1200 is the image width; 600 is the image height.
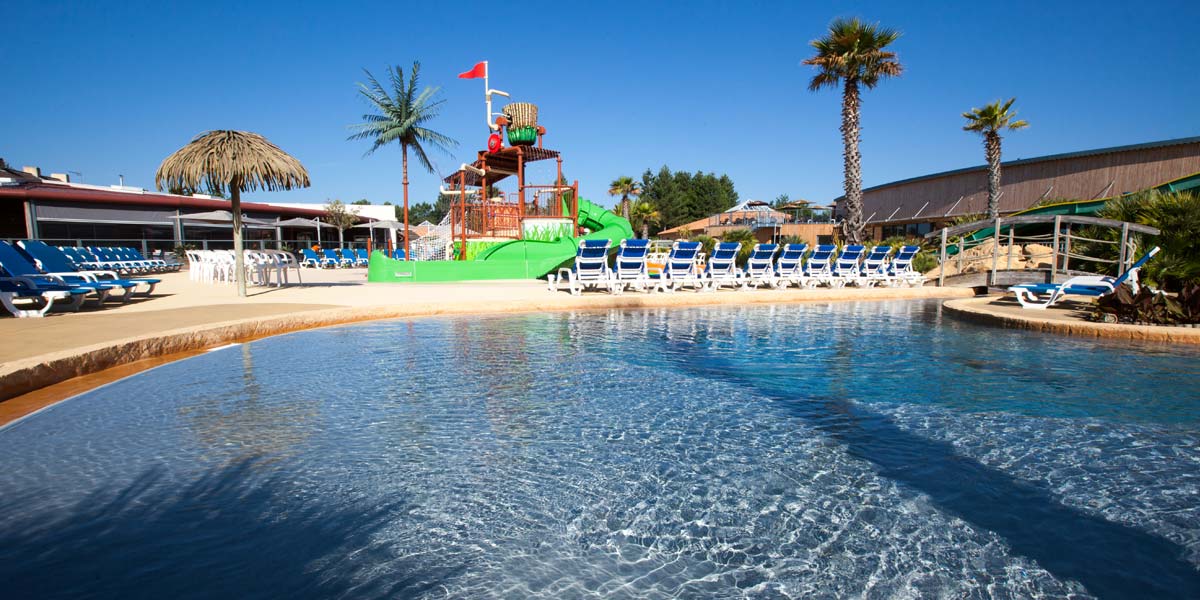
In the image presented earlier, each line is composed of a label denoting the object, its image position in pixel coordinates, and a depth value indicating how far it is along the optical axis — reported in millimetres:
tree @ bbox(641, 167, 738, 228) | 68750
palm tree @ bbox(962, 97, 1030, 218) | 22734
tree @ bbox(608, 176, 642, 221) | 54031
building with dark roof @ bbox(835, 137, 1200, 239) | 22000
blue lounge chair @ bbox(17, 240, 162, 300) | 8430
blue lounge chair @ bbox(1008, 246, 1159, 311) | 7465
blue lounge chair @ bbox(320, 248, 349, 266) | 23939
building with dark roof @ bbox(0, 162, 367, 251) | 21141
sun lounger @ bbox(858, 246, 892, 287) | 13227
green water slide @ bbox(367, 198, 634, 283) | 13781
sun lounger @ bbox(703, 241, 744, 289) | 11922
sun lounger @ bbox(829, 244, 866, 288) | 13016
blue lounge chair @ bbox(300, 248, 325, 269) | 23766
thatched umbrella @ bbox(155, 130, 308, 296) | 9359
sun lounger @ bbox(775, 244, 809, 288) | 12602
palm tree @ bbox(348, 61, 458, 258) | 19281
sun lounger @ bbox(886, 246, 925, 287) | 13469
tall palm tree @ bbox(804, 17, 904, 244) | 17609
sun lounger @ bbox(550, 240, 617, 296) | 10883
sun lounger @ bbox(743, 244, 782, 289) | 12422
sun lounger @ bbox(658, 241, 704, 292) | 11477
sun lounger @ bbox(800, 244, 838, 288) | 12852
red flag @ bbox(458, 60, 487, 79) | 21453
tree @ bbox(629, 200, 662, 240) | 50956
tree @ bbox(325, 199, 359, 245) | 31770
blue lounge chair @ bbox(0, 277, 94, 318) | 7000
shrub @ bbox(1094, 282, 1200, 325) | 6406
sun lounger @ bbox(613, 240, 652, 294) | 11031
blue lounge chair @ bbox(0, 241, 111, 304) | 7191
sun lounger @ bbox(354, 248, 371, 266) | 26500
